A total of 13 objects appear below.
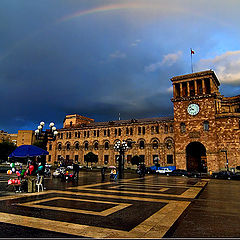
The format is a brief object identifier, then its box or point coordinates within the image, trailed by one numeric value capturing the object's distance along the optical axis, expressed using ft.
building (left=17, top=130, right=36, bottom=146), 376.19
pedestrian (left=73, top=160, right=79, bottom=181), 65.00
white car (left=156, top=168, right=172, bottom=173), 123.21
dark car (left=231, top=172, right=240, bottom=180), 90.29
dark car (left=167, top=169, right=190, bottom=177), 108.80
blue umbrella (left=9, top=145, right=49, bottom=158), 42.73
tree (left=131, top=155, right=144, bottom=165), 142.41
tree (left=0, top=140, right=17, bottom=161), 159.12
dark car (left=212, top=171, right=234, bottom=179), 94.11
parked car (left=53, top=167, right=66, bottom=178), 77.98
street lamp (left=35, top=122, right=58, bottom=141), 63.87
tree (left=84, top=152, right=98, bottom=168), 155.53
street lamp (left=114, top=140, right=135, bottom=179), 81.97
